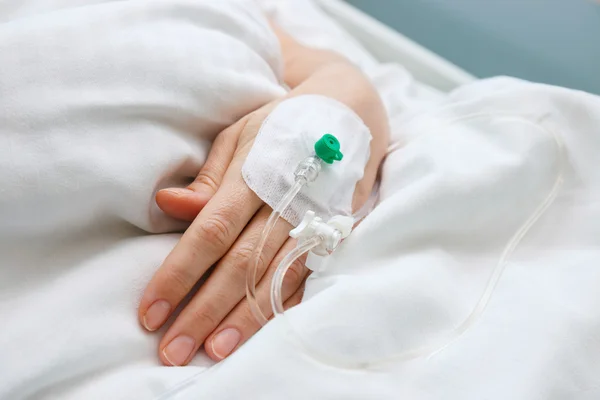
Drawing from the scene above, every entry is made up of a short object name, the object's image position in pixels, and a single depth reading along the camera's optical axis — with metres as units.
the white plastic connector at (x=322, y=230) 0.55
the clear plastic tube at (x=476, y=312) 0.50
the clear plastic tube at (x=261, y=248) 0.56
